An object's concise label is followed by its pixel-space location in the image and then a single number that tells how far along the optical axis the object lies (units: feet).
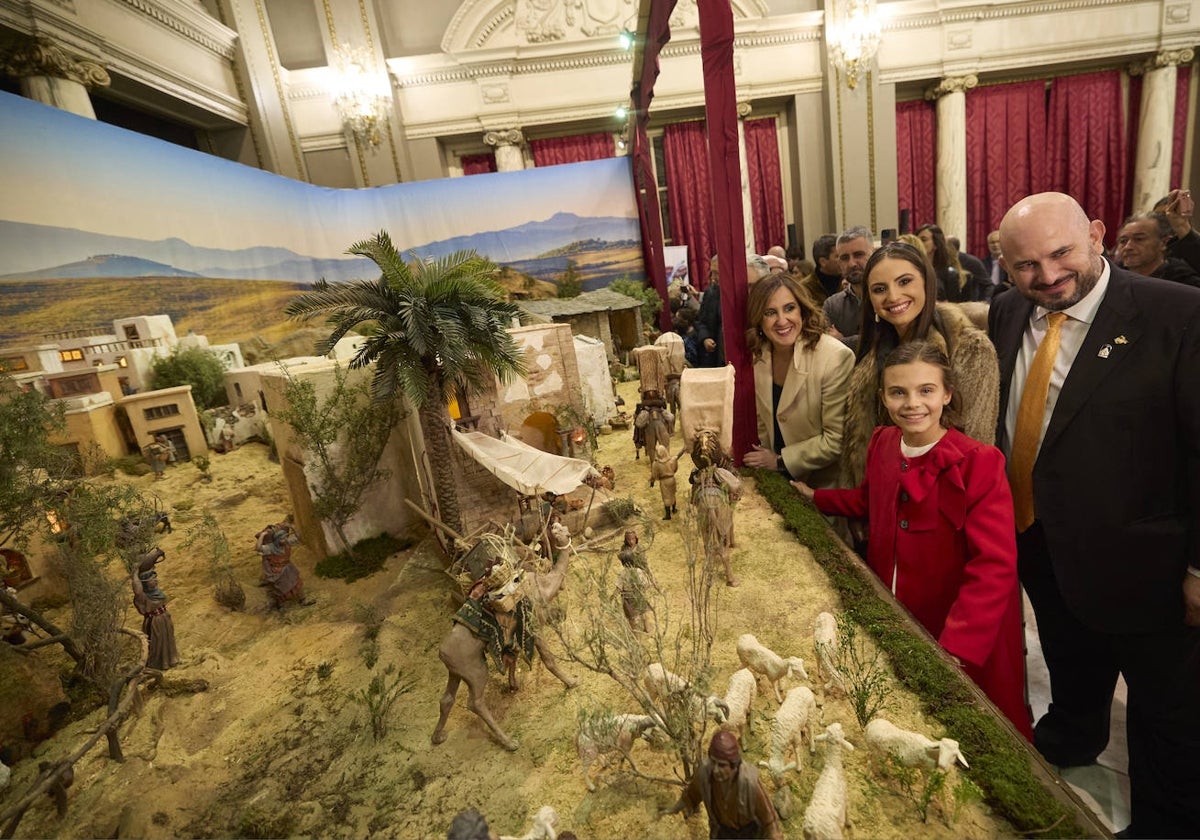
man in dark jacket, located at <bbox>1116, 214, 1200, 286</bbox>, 16.57
